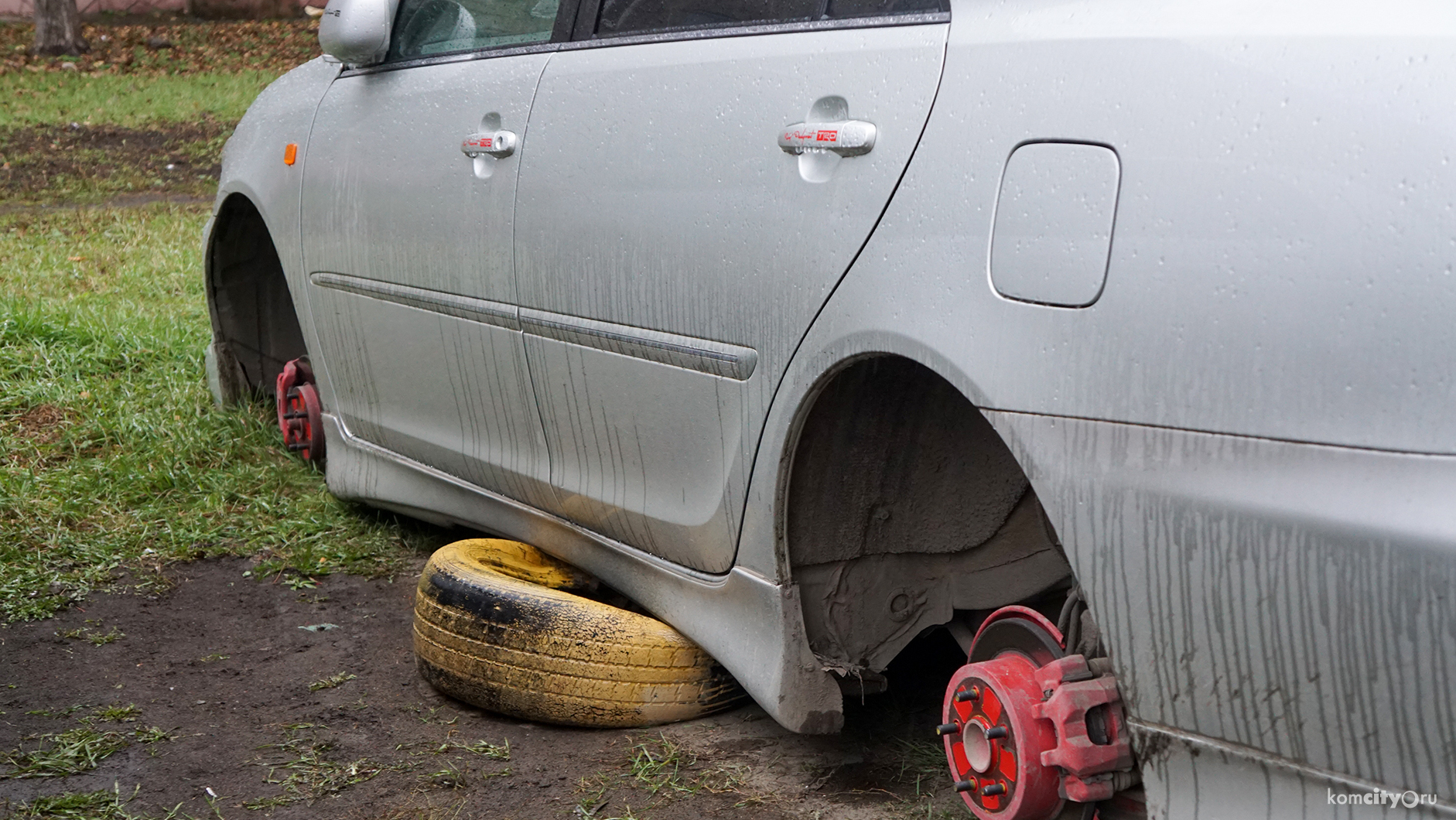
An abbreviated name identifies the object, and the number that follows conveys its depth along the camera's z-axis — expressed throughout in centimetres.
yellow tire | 272
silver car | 145
